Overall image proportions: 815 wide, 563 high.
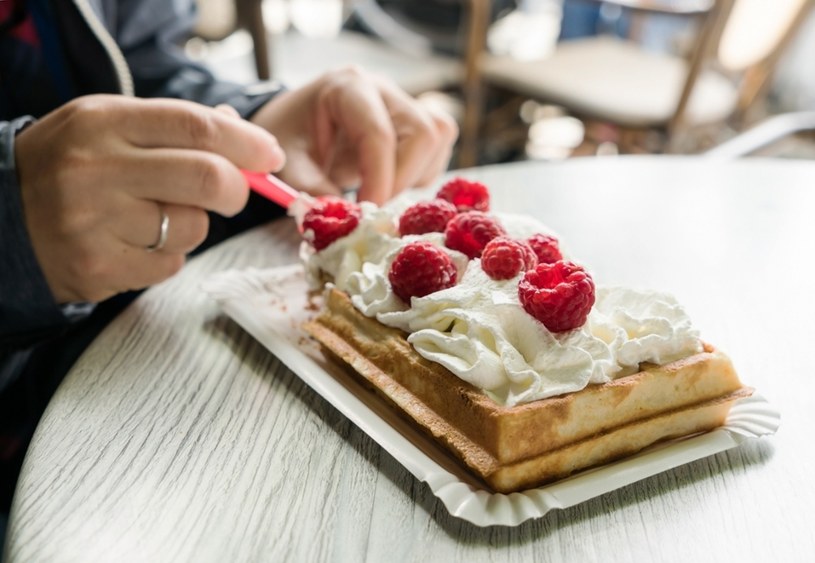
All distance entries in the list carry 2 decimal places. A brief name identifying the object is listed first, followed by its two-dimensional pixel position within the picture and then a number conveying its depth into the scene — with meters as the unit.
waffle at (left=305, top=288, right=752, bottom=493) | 0.36
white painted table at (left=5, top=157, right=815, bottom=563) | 0.34
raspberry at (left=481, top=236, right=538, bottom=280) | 0.39
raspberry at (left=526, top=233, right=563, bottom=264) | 0.41
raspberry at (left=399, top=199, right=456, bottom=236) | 0.44
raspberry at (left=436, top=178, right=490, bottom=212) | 0.47
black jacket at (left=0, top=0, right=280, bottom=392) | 0.43
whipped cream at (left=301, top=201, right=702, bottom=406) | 0.37
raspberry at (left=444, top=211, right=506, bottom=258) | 0.42
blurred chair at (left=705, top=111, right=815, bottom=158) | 0.76
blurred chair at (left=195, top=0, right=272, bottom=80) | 1.26
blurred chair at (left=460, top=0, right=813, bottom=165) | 1.09
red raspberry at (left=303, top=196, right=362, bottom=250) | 0.45
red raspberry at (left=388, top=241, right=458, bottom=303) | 0.40
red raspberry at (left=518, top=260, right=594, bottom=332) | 0.37
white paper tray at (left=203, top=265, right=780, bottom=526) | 0.34
